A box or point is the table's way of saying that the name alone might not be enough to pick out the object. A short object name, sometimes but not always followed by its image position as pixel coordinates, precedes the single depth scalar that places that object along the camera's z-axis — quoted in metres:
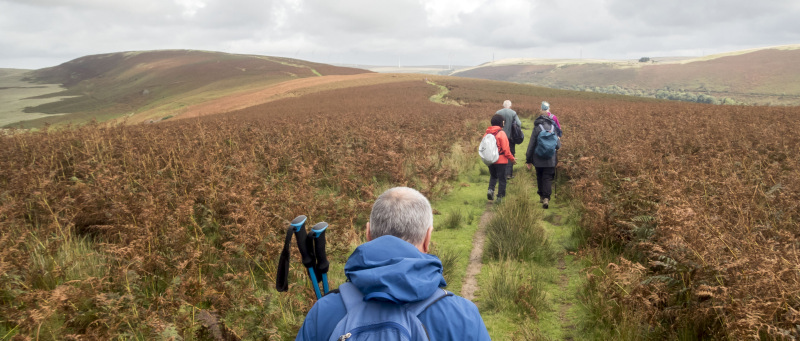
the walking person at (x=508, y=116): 10.35
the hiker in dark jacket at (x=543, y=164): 8.28
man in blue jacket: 1.49
